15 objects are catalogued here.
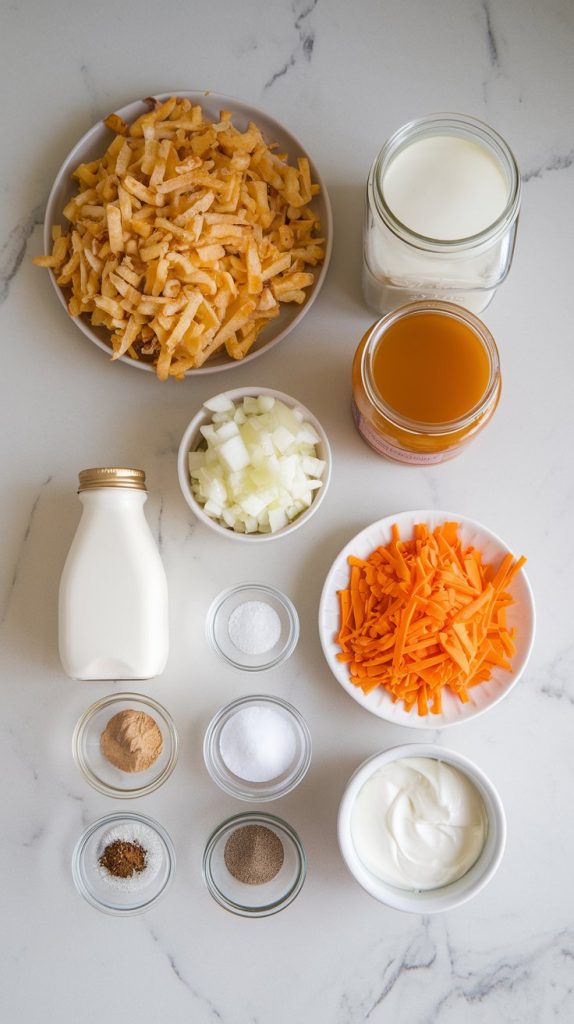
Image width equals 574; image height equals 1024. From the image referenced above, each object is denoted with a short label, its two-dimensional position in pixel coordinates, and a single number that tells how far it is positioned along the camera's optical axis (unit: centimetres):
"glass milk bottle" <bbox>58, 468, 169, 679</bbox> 135
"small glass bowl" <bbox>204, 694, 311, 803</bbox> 143
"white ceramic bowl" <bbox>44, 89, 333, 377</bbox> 142
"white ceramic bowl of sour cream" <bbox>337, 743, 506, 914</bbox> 133
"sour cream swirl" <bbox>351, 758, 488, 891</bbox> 137
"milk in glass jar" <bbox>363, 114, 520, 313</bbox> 124
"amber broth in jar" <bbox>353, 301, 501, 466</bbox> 128
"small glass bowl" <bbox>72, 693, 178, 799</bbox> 143
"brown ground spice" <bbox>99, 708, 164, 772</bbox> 140
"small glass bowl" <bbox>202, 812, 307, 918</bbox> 141
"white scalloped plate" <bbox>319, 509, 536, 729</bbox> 138
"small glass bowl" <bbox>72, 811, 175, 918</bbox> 143
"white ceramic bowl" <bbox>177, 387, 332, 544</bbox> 138
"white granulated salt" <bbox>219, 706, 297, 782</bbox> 139
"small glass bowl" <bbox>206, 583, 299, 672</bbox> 145
